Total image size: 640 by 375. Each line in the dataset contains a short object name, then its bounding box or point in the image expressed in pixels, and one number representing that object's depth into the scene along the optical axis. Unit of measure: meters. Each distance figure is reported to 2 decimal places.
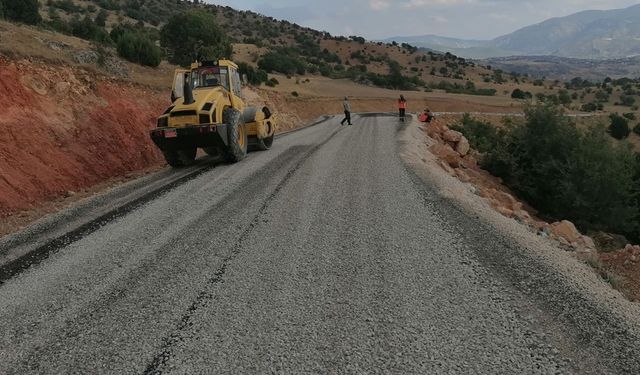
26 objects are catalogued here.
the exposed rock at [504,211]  10.94
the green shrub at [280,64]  77.38
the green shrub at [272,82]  57.27
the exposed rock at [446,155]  18.24
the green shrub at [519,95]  82.39
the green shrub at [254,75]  52.58
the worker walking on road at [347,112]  30.59
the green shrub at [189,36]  45.25
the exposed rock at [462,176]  15.90
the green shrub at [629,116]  60.97
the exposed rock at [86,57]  23.30
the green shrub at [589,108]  70.88
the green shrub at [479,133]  33.25
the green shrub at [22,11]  32.81
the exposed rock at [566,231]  11.00
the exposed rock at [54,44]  22.96
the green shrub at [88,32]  37.14
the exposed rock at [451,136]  27.39
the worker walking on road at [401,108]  32.84
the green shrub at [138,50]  30.97
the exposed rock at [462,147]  26.50
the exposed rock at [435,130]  26.83
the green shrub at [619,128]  53.25
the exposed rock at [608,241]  15.74
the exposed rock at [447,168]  15.64
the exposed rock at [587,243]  10.68
